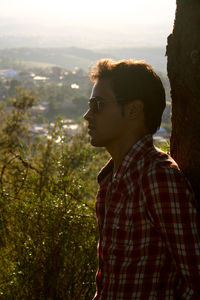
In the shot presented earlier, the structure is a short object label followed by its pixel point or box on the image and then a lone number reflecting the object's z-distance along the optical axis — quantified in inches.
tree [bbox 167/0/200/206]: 76.7
